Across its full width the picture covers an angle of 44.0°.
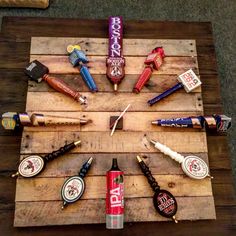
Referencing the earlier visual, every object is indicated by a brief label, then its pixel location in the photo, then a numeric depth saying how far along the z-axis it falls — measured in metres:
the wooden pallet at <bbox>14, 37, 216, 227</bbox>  1.19
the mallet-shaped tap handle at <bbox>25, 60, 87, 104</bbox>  1.35
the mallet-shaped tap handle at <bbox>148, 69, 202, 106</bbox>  1.39
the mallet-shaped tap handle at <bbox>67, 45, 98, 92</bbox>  1.38
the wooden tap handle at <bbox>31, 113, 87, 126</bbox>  1.27
